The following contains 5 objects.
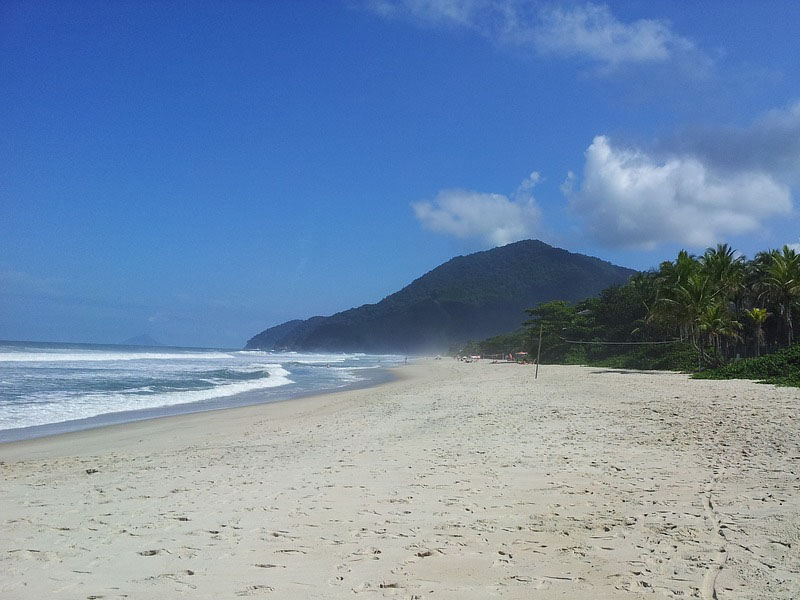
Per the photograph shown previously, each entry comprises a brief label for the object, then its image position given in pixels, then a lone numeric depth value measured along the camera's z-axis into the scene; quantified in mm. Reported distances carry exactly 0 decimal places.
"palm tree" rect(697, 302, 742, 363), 26641
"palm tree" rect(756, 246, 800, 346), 29688
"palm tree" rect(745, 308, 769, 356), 30394
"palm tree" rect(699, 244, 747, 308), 32469
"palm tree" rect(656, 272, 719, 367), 27480
